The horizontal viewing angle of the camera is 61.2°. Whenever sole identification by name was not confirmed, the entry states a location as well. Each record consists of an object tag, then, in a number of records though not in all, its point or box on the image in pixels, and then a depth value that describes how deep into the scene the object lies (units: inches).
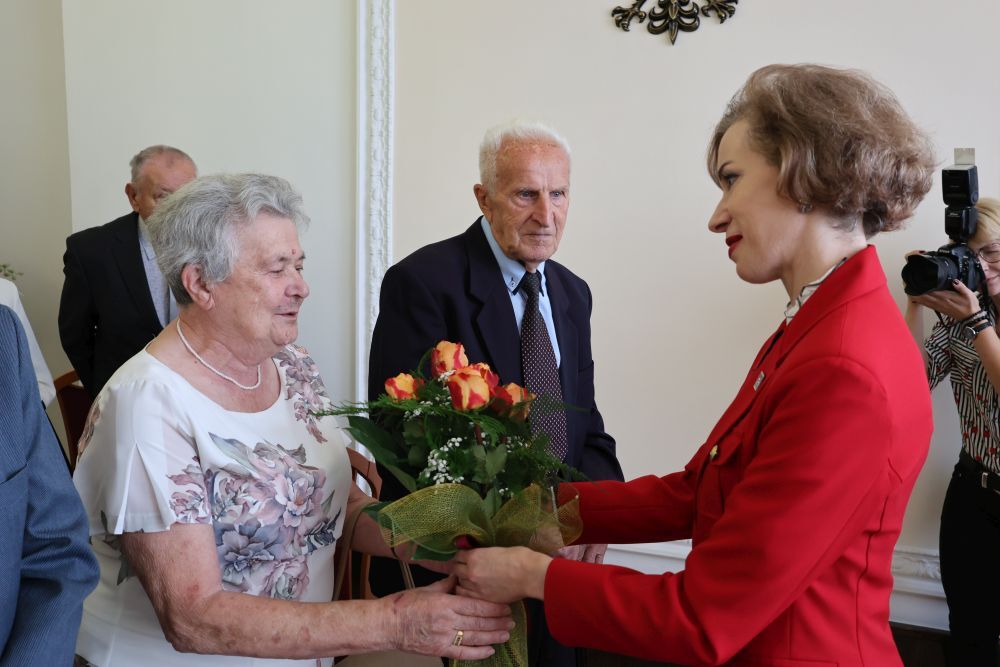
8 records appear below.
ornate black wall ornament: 128.2
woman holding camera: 102.7
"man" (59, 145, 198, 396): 145.3
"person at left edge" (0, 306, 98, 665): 40.6
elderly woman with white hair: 58.6
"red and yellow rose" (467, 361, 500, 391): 57.1
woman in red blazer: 46.3
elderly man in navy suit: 84.7
